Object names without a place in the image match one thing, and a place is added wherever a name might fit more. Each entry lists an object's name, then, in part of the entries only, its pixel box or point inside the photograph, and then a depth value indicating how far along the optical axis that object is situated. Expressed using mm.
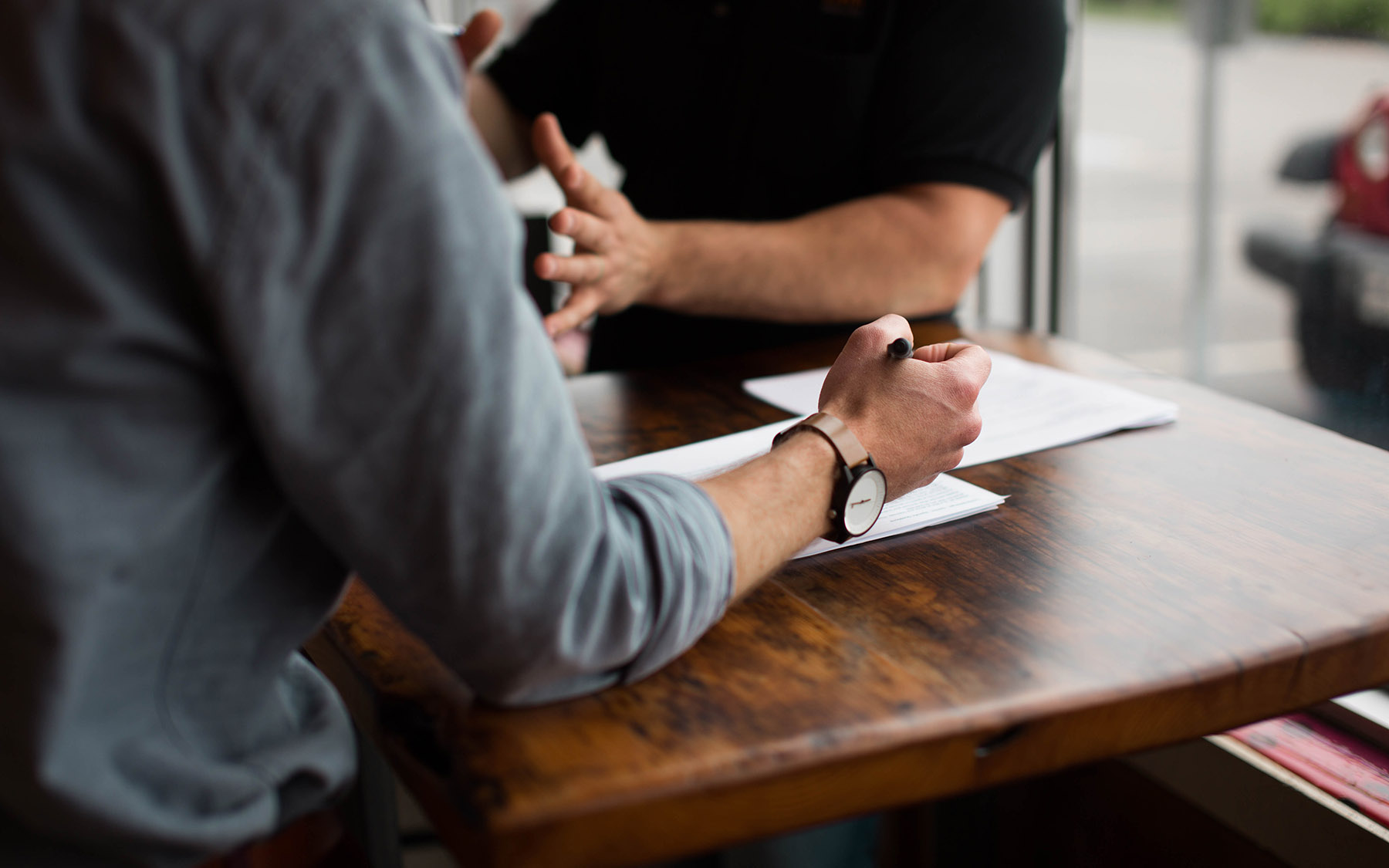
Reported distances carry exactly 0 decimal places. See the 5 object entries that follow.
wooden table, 573
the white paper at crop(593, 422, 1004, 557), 887
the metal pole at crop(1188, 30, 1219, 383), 2031
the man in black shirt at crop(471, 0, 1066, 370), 1363
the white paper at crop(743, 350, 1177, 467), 1063
